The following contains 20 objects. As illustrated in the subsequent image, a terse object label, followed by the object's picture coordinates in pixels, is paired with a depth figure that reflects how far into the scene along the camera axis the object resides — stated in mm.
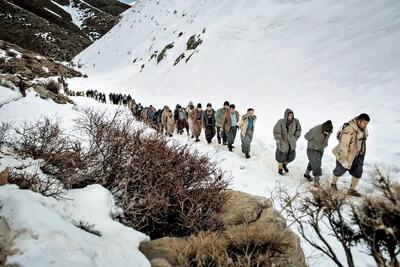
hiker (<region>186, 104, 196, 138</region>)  12266
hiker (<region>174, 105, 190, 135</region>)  13555
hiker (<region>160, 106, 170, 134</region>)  13000
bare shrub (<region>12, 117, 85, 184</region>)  4359
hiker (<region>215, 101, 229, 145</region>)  10648
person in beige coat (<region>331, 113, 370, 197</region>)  6207
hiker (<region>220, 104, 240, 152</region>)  10297
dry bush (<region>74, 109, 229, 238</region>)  4109
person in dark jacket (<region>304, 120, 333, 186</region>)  7141
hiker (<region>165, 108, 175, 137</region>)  12969
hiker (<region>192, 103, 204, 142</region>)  11898
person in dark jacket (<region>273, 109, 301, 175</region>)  7918
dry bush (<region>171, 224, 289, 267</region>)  2750
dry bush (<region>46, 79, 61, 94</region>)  19281
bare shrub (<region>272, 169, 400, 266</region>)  2518
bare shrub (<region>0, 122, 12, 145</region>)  4892
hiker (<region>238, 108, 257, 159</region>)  9383
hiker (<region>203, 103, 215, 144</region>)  11391
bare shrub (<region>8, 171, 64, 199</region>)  3523
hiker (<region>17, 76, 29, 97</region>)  11570
